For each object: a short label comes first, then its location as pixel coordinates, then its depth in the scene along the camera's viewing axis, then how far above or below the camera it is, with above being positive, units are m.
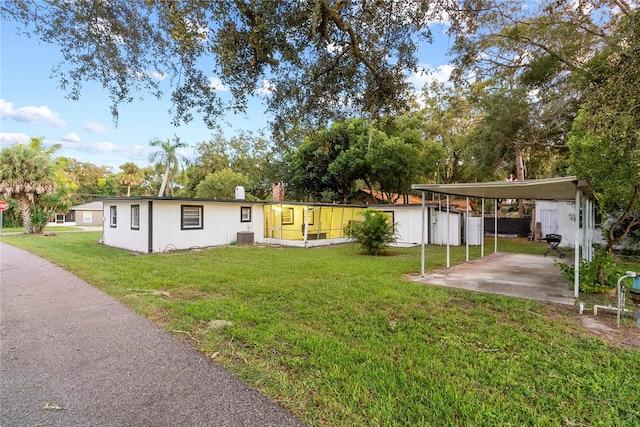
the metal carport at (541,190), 5.68 +0.49
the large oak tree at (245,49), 4.35 +2.43
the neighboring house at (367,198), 24.86 +1.10
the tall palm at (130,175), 39.12 +4.41
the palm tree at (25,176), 18.75 +2.11
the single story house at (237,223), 12.05 -0.47
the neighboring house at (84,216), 35.12 -0.48
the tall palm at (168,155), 24.86 +4.33
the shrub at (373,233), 11.38 -0.72
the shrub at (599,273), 5.76 -1.11
